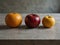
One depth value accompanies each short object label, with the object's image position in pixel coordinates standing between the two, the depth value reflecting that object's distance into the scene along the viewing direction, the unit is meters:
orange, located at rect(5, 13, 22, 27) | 0.88
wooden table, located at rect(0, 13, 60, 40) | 0.78
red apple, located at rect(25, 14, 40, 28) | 0.87
